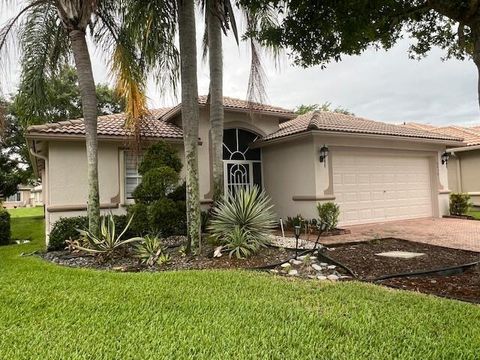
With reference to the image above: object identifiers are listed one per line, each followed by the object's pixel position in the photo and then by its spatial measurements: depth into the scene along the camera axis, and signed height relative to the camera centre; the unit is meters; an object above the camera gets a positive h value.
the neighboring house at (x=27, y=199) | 54.31 +1.16
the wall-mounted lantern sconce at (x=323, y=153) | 11.92 +1.43
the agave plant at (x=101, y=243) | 8.37 -0.98
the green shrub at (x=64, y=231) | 10.17 -0.78
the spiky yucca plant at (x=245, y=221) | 8.53 -0.59
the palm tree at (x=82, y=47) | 9.30 +4.55
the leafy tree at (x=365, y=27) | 6.12 +3.29
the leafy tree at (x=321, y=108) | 39.03 +10.08
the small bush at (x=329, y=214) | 11.30 -0.63
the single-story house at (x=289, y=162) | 11.32 +1.32
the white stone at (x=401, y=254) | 7.79 -1.43
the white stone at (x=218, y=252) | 8.06 -1.23
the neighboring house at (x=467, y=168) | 19.94 +1.27
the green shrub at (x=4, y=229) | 13.63 -0.89
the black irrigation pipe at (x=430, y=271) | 6.28 -1.50
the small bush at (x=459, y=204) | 15.38 -0.63
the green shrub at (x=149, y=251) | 7.92 -1.17
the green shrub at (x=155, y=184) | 9.91 +0.50
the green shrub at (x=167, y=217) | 9.95 -0.48
